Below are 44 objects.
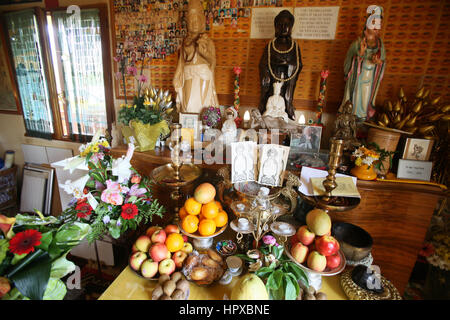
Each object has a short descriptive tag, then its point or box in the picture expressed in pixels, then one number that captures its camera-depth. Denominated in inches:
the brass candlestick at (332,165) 40.3
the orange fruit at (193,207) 43.3
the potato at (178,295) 32.4
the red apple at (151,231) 42.8
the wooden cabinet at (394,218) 52.5
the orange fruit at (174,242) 39.8
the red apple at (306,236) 38.1
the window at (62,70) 96.6
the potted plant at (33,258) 27.2
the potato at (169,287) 33.2
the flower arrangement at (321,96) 69.7
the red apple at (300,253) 36.8
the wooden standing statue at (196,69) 71.2
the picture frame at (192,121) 70.2
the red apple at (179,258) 38.8
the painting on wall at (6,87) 115.6
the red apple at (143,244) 39.8
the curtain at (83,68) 95.6
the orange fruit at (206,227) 41.5
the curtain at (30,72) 105.6
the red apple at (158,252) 37.6
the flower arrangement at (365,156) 50.3
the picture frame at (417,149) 55.0
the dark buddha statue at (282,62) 62.2
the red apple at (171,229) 43.0
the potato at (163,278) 35.1
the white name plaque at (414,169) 54.0
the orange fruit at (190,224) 42.1
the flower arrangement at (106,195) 42.3
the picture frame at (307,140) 61.4
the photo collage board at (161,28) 77.3
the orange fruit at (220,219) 44.1
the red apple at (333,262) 35.7
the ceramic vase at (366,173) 52.4
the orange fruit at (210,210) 43.3
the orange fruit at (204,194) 43.4
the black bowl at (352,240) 40.6
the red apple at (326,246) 35.8
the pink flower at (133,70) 71.6
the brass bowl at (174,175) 47.9
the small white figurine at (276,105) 65.4
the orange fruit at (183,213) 45.0
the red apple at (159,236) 40.0
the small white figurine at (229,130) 59.4
